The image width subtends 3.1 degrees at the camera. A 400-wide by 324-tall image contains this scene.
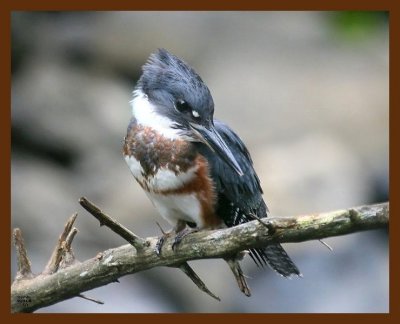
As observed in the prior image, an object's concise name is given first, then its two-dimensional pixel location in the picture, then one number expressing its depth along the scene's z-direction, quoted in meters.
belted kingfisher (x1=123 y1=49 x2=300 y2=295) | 5.91
